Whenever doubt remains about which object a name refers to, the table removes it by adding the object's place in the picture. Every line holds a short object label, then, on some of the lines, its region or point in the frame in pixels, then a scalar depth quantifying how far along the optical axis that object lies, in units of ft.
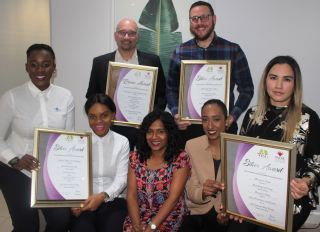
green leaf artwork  12.30
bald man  10.00
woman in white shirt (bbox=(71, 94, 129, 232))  8.04
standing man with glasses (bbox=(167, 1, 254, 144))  9.45
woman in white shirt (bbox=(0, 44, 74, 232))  7.87
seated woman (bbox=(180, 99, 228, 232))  7.89
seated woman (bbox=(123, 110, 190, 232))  7.80
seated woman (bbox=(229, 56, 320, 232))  6.91
